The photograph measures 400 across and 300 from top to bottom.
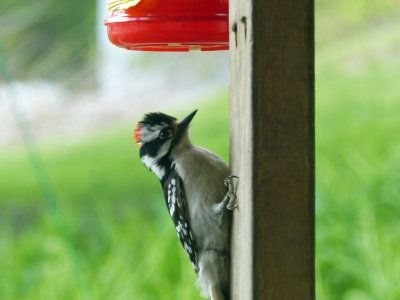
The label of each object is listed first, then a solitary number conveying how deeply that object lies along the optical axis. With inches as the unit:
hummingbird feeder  107.8
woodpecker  110.8
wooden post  105.6
